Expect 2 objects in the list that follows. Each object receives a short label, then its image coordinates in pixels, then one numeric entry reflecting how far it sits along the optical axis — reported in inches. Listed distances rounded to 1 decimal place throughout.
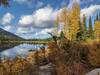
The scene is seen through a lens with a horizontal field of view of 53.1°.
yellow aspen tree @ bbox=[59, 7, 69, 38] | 892.4
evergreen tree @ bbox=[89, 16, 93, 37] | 1131.1
